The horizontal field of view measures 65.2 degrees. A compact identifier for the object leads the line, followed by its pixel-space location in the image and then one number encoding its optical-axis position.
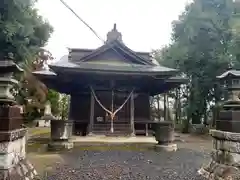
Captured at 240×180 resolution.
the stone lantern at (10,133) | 3.23
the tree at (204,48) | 14.12
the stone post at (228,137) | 3.81
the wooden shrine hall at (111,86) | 9.95
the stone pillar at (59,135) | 7.63
